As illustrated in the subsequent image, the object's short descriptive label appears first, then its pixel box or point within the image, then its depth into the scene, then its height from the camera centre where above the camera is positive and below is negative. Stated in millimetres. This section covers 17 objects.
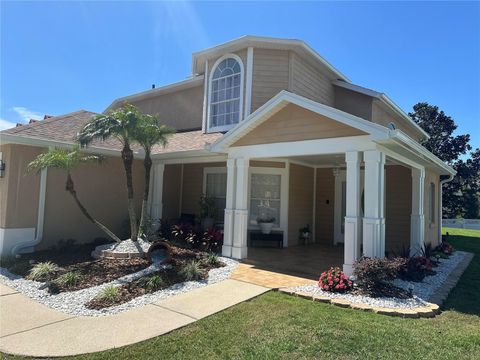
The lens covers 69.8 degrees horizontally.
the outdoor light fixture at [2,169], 9141 +572
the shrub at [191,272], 7113 -1556
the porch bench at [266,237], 11664 -1231
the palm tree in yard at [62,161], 7942 +749
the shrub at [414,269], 7399 -1361
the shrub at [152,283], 6406 -1637
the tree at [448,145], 26250 +4805
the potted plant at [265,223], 11758 -766
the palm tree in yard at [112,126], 8086 +1632
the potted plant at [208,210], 12133 -390
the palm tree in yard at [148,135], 8480 +1539
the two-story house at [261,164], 7465 +1152
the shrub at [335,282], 6445 -1486
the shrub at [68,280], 6508 -1664
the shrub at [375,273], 6316 -1261
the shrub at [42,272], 7055 -1661
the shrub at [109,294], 5800 -1707
